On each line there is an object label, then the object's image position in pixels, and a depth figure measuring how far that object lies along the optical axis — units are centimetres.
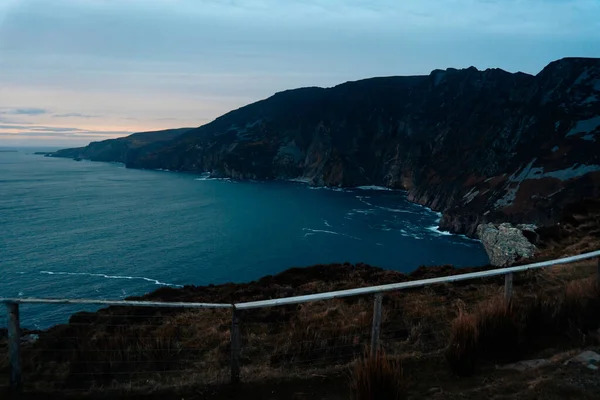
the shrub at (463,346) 528
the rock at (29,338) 908
